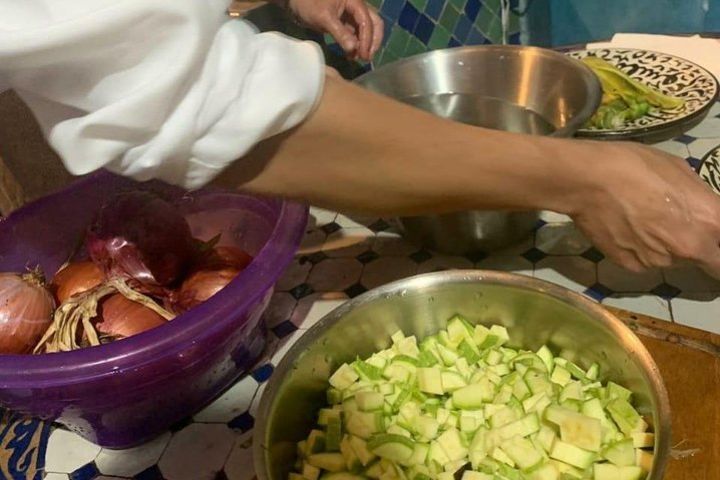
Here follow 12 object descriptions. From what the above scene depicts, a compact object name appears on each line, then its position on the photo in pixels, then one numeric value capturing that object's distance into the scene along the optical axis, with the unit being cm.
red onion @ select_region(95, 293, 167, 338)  59
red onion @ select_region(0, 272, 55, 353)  59
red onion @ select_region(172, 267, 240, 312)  64
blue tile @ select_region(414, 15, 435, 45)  121
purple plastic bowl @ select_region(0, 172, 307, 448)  52
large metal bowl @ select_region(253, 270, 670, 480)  56
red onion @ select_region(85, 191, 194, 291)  65
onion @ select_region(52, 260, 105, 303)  66
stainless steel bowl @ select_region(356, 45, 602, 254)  78
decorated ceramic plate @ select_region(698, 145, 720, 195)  73
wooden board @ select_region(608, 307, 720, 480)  52
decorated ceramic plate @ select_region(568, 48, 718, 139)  86
